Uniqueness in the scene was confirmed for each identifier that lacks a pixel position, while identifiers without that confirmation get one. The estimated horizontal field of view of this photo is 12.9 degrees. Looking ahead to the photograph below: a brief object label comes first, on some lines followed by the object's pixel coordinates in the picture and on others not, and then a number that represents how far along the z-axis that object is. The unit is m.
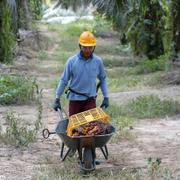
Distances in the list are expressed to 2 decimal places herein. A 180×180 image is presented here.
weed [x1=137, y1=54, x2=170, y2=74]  29.02
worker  10.81
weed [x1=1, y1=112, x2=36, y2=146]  12.51
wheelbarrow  9.92
